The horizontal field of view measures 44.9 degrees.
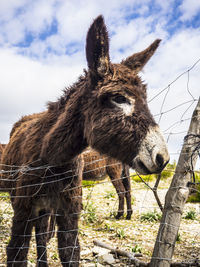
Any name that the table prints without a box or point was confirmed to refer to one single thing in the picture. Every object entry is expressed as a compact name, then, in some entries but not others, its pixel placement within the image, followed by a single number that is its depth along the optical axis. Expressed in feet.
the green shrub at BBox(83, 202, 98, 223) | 20.10
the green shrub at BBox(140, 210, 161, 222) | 20.20
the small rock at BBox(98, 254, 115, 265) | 11.82
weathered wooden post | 6.61
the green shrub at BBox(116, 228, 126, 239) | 15.92
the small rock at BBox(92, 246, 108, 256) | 12.96
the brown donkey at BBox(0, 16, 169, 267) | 7.09
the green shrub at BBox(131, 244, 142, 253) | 13.16
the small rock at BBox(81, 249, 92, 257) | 13.22
